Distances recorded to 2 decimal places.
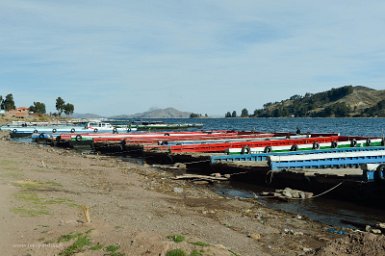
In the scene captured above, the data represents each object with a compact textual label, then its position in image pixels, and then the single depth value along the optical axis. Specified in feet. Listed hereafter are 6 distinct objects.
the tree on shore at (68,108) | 570.09
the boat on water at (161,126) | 323.37
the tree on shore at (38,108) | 539.70
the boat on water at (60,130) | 219.00
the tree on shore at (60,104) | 550.65
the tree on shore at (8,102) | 479.00
